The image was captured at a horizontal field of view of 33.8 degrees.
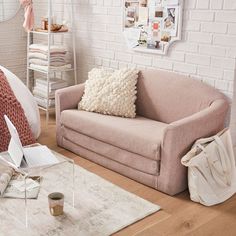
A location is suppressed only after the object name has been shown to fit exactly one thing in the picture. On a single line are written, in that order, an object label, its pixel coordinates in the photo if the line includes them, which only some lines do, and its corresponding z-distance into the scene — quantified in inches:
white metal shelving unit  164.9
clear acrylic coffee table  94.1
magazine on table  101.3
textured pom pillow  134.3
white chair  137.1
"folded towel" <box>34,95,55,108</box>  171.5
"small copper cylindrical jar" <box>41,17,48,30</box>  169.8
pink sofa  108.7
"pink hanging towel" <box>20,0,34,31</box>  171.8
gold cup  93.3
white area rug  91.7
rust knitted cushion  125.3
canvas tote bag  106.2
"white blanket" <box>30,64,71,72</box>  168.1
